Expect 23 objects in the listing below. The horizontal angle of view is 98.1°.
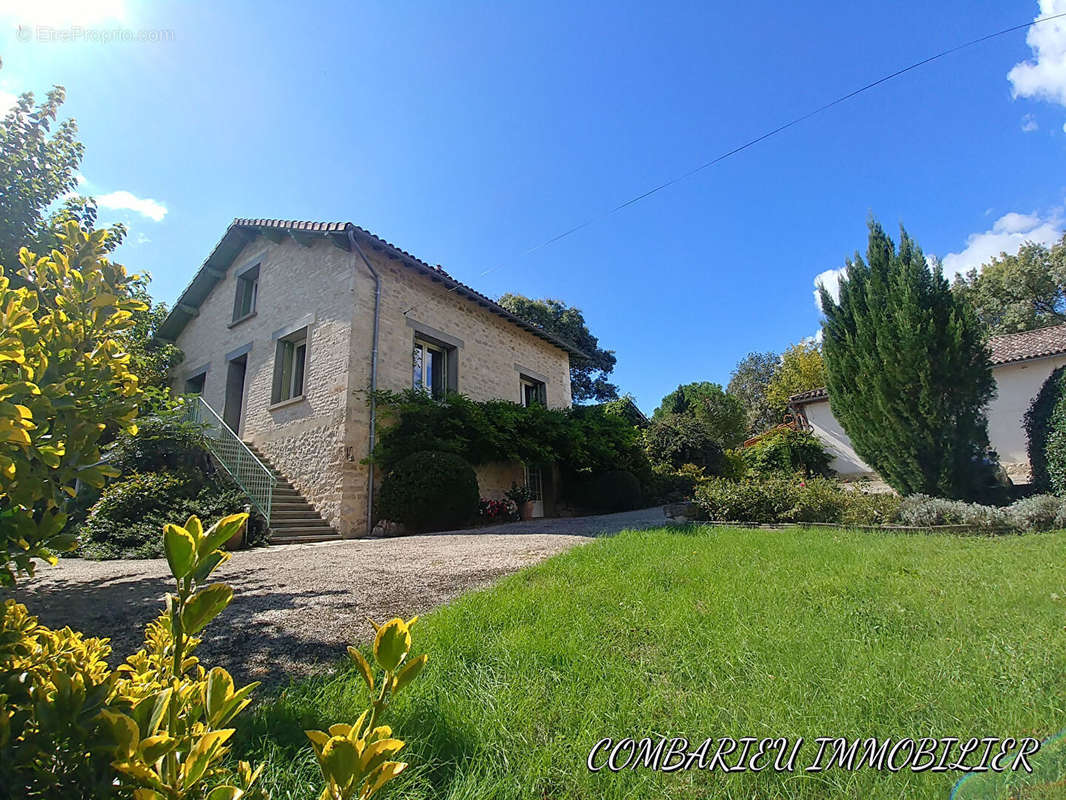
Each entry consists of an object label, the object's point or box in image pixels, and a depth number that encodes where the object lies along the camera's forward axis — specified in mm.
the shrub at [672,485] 12703
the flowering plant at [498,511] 9703
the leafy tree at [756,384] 28641
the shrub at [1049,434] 6736
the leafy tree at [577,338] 23594
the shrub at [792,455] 13828
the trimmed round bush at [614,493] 11867
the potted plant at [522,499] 10773
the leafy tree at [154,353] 12320
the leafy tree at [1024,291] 22953
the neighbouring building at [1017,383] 12172
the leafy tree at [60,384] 803
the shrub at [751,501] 6656
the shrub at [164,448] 8016
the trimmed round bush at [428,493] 8062
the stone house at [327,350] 8766
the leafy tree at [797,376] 24719
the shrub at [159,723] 506
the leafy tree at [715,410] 19406
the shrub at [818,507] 6418
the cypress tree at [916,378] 7203
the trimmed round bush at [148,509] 6351
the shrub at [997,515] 5484
